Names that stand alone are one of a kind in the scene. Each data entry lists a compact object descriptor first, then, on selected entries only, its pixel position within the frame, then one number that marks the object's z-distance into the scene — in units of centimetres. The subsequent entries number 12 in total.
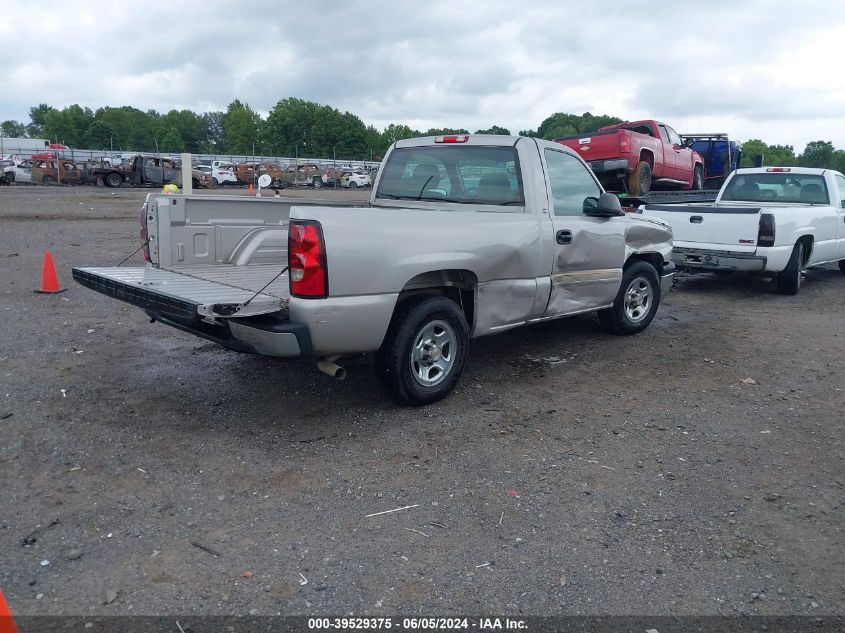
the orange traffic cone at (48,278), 846
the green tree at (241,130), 11675
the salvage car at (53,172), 3606
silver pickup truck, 413
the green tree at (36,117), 15470
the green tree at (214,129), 14590
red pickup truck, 1273
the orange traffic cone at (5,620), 192
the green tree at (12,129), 14912
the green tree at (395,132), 11709
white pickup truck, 935
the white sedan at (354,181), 4778
